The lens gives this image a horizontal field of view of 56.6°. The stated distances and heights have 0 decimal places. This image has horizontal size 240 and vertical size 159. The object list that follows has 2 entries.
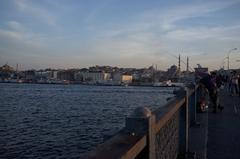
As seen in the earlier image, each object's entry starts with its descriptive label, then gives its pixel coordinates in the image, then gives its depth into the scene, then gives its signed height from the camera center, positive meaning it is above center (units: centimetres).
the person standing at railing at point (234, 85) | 1586 -51
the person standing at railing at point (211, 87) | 878 -36
